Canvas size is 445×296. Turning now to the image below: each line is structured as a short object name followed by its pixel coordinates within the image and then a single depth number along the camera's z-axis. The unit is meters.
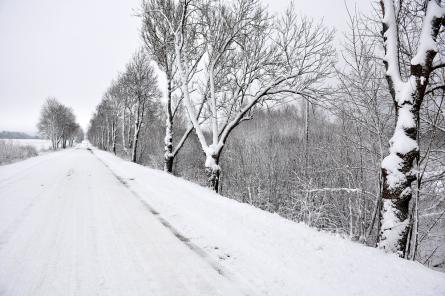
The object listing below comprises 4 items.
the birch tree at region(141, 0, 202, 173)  14.16
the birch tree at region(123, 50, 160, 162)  24.47
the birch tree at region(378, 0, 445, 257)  4.57
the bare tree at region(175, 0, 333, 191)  10.15
